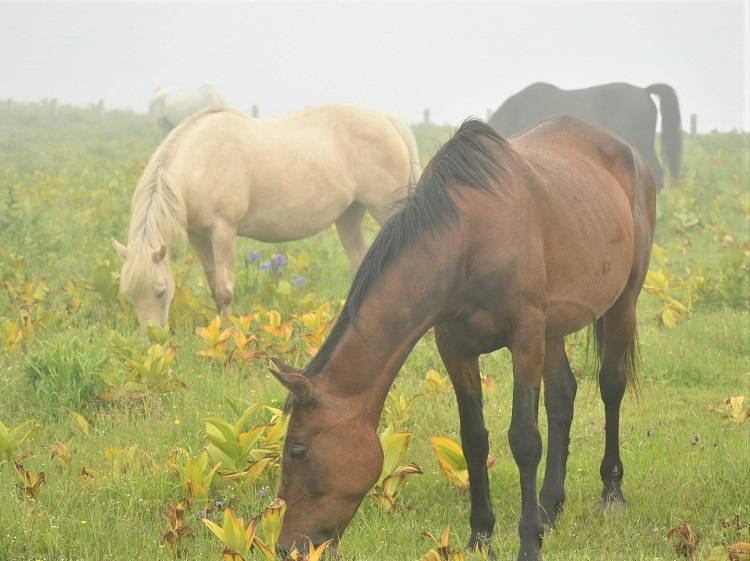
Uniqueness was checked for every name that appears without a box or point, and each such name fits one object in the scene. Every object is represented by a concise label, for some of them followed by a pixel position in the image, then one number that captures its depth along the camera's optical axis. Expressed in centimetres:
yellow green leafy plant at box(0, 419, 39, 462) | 817
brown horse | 608
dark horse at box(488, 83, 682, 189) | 2772
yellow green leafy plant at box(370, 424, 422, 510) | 782
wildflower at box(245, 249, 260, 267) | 1662
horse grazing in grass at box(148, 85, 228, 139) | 4025
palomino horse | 1375
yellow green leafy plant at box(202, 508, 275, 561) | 586
